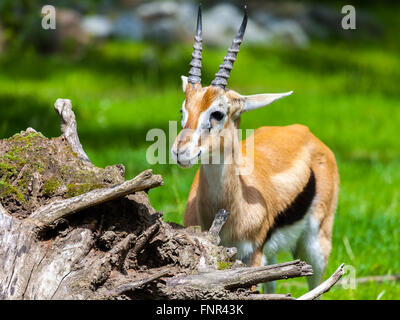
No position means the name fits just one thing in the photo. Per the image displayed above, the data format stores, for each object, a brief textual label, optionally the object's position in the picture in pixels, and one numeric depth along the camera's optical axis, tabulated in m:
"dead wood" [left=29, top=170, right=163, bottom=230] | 6.41
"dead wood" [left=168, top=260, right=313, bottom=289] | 6.56
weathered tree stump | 6.12
